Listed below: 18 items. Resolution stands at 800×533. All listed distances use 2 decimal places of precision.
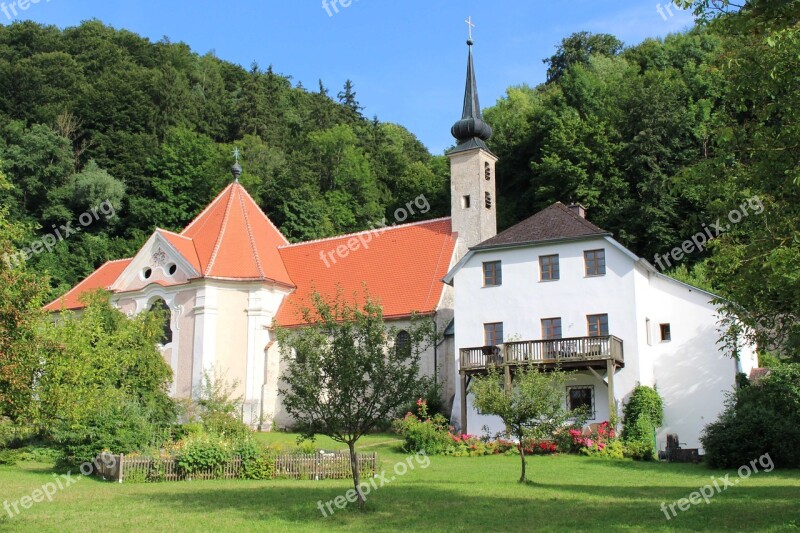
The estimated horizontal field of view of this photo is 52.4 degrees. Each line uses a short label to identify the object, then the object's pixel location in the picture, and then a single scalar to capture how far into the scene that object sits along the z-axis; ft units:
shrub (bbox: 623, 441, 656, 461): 81.41
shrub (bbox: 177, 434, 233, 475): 66.18
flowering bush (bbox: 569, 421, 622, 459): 82.07
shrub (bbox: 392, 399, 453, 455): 86.07
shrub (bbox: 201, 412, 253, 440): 78.18
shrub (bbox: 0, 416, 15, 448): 71.49
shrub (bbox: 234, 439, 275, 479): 66.80
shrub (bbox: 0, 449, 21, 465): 80.64
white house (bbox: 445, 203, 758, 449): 91.04
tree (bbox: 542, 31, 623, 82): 219.41
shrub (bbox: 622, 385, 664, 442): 86.02
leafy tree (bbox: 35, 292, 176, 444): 43.16
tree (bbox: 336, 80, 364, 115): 280.72
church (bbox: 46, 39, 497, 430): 114.93
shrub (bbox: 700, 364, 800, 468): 69.62
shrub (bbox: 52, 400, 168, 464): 72.13
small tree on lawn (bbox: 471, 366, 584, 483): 61.72
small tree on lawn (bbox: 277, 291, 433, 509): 49.11
